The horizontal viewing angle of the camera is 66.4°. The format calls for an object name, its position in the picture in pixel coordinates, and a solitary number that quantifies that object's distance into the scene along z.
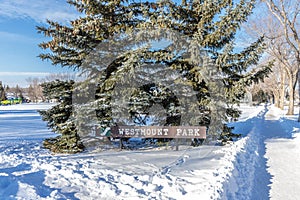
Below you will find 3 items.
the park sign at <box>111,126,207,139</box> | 6.83
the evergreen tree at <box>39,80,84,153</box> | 6.93
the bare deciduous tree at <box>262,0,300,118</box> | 14.28
